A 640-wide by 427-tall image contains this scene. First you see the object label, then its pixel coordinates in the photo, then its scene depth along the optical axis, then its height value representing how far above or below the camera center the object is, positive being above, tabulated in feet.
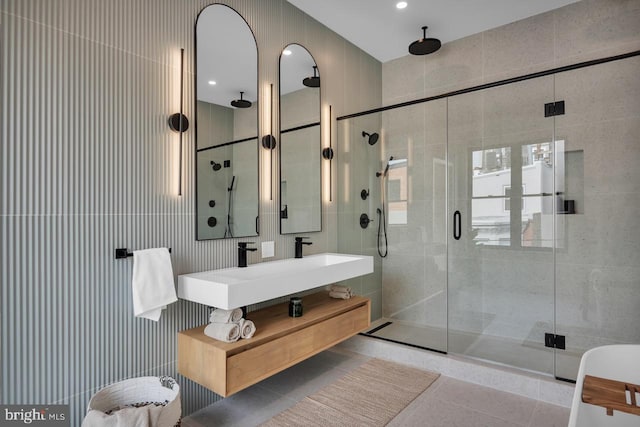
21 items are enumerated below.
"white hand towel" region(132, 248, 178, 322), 5.84 -1.14
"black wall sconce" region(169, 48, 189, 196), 6.68 +1.71
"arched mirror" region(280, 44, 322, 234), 9.08 +1.86
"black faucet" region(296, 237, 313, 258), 9.21 -0.83
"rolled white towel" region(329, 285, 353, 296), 9.48 -1.98
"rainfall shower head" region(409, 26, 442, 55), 10.44 +4.92
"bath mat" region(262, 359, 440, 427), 6.91 -3.94
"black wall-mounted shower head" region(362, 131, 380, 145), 11.11 +2.37
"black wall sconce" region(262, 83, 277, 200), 8.61 +1.69
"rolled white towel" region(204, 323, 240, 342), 6.23 -2.06
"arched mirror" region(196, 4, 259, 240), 7.22 +1.87
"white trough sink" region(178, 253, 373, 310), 5.91 -1.25
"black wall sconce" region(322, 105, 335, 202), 10.50 +1.73
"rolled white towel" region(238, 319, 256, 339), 6.42 -2.06
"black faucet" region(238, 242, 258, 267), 7.74 -0.86
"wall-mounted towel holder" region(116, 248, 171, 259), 5.93 -0.64
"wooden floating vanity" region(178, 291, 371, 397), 6.08 -2.51
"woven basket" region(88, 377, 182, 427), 5.38 -2.90
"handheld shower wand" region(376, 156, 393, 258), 11.14 -0.05
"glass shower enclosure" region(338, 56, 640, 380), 8.13 +0.00
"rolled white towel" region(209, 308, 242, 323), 6.39 -1.82
